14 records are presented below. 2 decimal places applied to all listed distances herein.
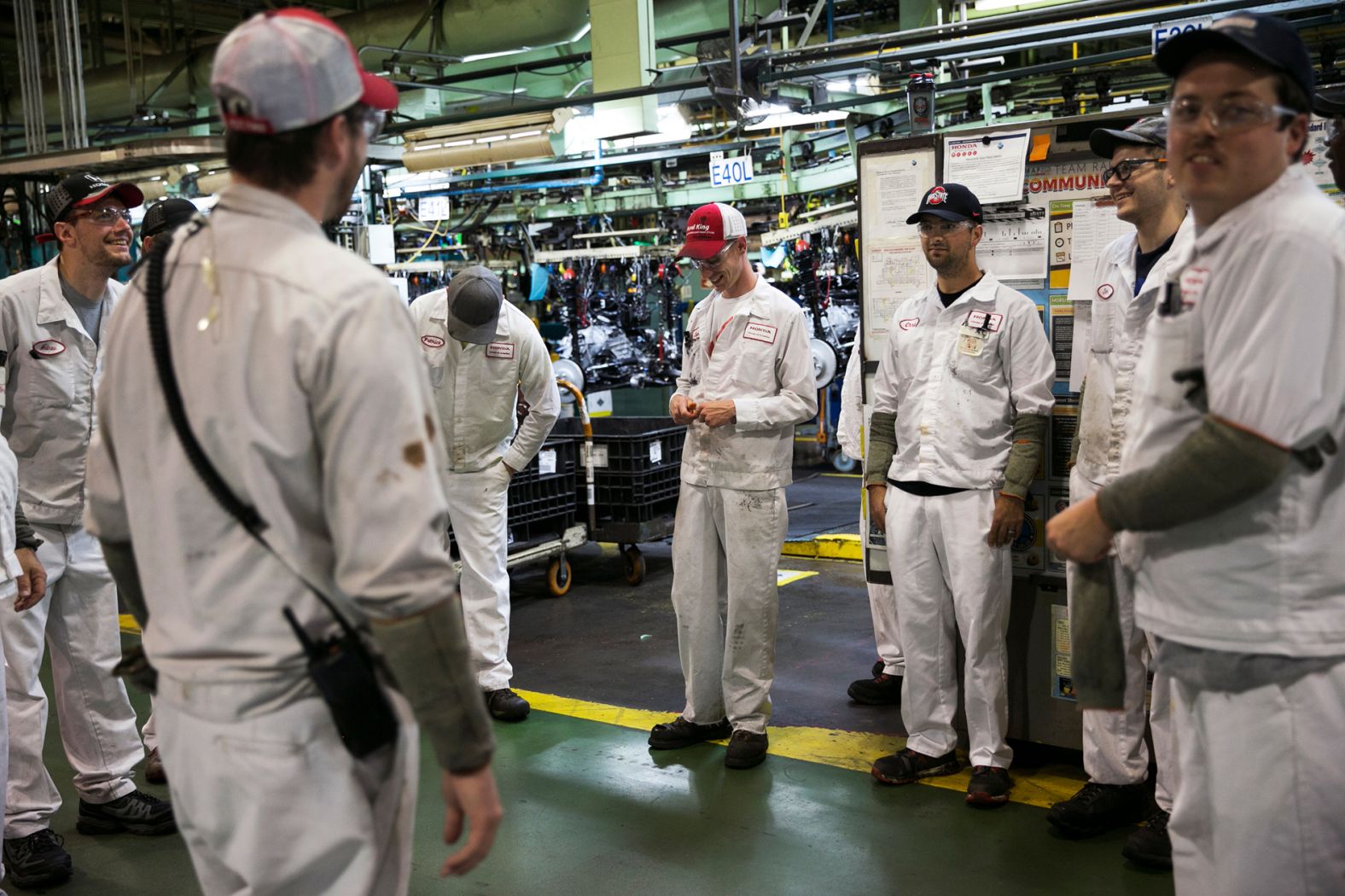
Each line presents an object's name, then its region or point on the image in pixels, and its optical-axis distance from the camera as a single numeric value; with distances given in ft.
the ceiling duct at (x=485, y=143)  23.29
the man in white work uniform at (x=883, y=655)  16.70
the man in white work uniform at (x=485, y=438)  16.56
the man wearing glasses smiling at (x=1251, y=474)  5.72
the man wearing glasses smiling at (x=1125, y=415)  11.14
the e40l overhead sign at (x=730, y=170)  35.55
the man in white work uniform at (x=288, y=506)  4.97
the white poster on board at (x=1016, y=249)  13.55
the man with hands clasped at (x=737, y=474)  14.32
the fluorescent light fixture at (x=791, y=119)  26.40
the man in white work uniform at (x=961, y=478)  12.74
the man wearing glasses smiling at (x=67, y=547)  12.10
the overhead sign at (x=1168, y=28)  16.63
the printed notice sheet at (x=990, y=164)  13.39
